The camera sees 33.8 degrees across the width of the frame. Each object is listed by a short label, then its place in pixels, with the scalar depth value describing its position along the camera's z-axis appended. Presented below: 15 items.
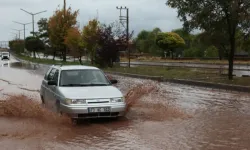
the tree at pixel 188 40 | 84.82
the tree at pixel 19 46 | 108.43
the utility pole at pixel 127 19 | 37.06
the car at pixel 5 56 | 83.75
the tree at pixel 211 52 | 65.79
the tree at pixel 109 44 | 35.59
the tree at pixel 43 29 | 72.75
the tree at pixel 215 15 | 18.00
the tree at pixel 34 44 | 76.19
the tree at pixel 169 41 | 69.38
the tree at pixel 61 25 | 50.78
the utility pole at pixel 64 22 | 50.94
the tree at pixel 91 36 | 37.74
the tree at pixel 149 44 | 88.56
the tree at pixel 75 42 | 43.34
